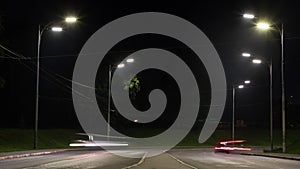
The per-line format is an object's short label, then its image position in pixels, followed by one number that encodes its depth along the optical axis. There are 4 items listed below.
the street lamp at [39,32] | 37.84
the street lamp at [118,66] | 46.64
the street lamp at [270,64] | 44.09
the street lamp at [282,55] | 33.68
